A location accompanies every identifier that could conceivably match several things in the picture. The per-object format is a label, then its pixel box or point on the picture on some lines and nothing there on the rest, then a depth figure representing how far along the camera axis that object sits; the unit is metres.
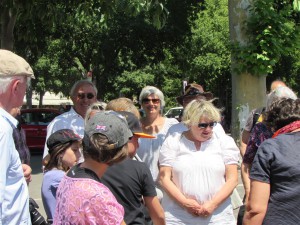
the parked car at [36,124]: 17.62
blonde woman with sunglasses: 4.14
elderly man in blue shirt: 2.52
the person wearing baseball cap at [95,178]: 2.28
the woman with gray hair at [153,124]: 4.98
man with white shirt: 4.92
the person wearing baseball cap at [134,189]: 3.22
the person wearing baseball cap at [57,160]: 3.63
